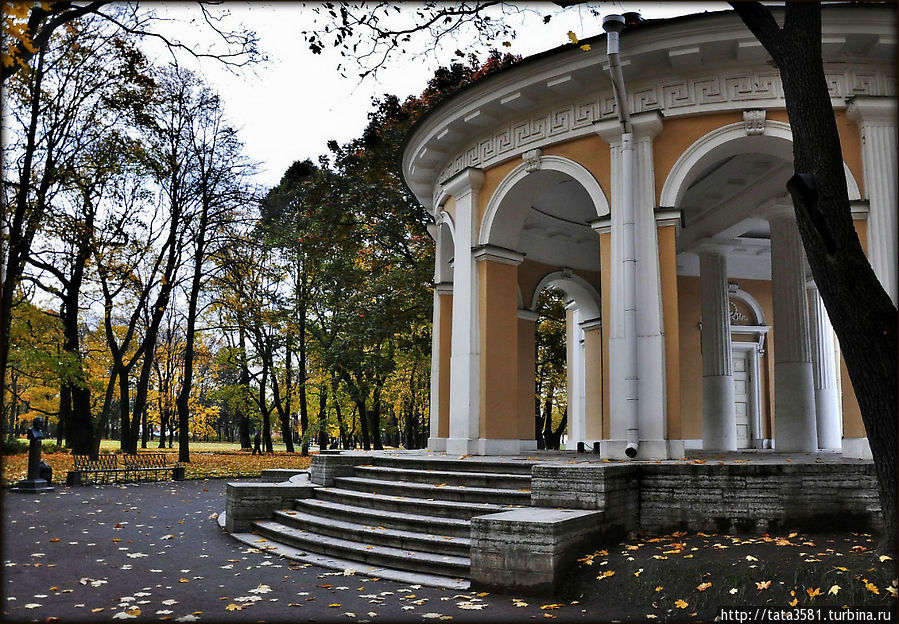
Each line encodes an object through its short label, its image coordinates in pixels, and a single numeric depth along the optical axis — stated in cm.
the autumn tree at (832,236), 461
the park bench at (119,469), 1697
